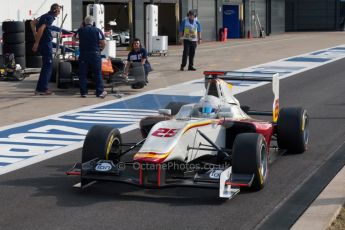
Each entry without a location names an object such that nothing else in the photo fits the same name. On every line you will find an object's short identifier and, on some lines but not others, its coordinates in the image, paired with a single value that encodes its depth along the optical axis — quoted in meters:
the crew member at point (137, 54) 17.02
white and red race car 7.50
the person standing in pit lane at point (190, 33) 22.00
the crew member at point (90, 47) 15.54
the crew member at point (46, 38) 16.19
